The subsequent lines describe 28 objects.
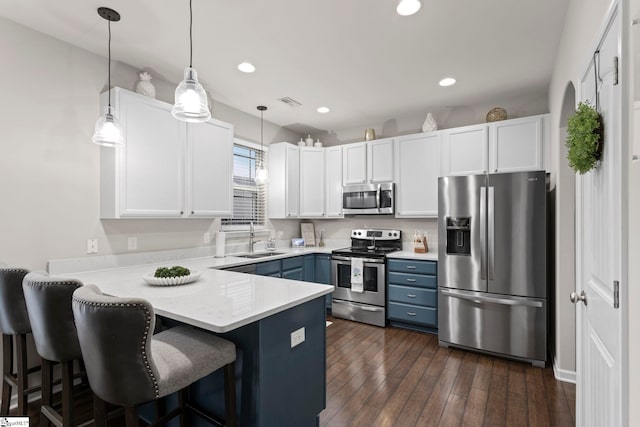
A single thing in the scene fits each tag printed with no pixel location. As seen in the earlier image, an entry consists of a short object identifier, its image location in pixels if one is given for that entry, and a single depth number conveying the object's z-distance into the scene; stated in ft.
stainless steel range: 12.79
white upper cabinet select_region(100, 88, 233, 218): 8.55
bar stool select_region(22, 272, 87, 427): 4.80
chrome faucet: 13.70
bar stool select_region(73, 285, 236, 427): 3.81
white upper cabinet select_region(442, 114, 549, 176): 10.84
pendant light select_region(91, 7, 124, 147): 7.03
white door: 3.52
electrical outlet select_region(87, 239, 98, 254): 8.61
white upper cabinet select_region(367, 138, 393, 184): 13.99
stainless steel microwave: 13.89
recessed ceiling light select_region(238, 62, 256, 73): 9.53
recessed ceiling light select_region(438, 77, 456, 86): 10.62
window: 13.78
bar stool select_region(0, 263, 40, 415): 5.64
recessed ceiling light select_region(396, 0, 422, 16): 6.74
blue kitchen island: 5.03
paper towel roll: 12.01
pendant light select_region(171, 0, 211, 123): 5.90
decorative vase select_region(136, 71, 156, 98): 9.43
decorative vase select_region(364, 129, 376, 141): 14.78
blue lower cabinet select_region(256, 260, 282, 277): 11.48
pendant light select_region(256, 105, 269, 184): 13.20
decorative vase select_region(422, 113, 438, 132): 13.17
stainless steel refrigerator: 9.35
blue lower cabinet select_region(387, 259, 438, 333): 11.78
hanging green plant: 4.22
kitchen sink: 12.62
